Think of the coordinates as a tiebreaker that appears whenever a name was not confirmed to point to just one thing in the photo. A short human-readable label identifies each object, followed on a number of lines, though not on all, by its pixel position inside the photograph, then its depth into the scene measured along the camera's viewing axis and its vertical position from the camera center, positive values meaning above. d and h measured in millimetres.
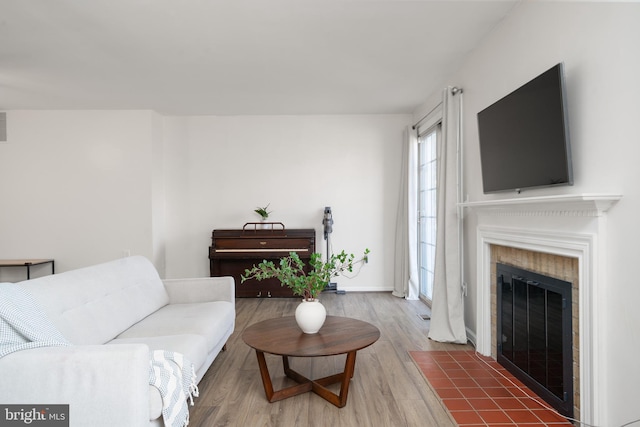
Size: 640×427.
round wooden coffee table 2229 -758
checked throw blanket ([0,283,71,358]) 1591 -453
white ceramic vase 2467 -640
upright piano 5230 -478
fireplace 1879 -206
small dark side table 4992 -582
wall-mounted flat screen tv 2062 +446
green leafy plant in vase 2473 -470
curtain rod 3664 +1190
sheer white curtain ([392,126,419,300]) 5336 -208
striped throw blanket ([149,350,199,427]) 1646 -732
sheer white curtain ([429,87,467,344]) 3514 -250
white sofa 1496 -623
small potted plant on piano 5570 +31
